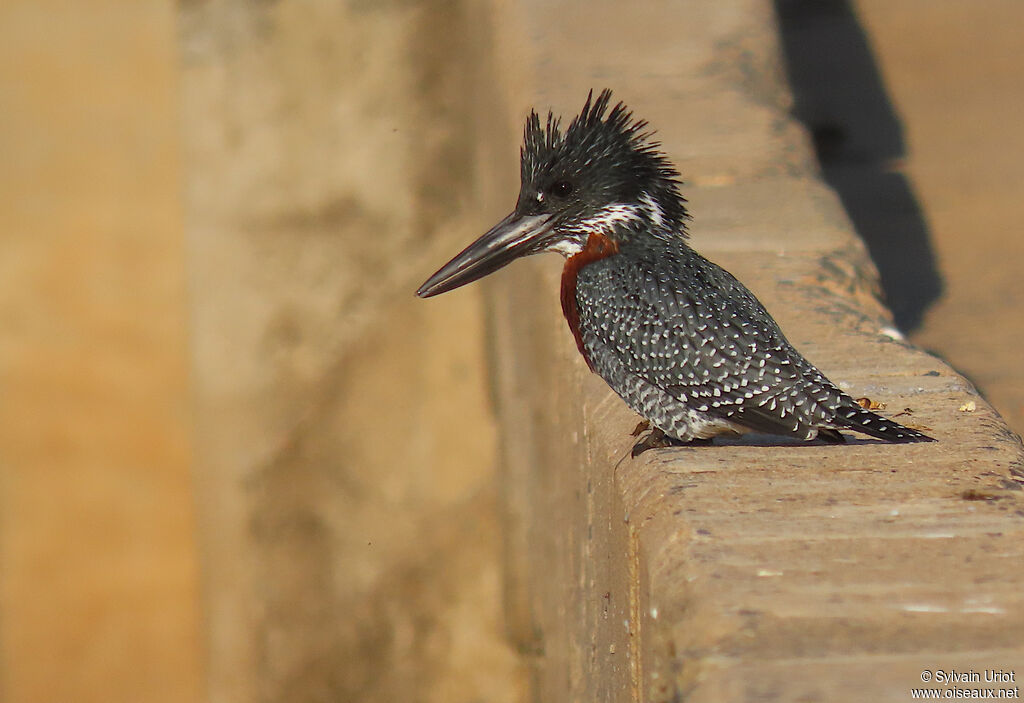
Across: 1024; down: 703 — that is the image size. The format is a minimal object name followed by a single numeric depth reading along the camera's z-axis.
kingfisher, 12.63
